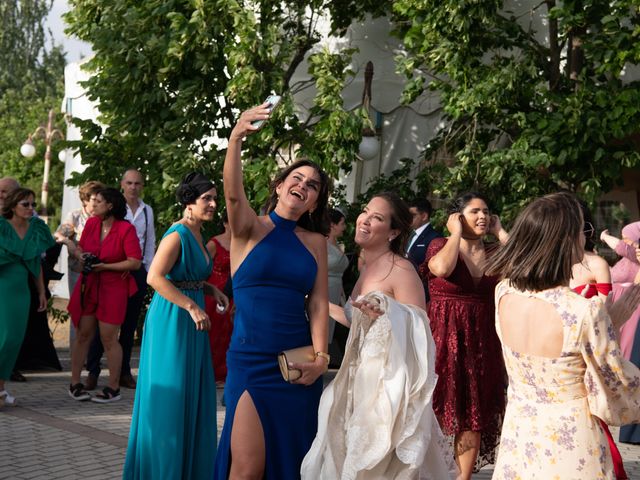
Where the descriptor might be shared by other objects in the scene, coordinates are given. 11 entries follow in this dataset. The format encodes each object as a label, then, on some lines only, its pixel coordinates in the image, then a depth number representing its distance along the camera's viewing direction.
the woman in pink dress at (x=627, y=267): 9.27
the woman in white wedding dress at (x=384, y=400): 4.80
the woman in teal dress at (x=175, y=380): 6.09
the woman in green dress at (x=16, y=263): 9.15
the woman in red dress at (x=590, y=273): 6.81
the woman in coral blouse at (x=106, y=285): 9.70
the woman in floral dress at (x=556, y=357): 3.54
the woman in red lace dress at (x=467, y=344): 6.53
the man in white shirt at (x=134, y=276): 10.46
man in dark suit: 9.84
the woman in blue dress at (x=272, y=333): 4.66
